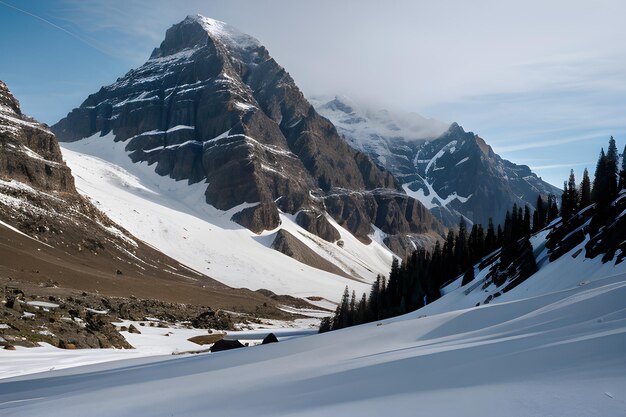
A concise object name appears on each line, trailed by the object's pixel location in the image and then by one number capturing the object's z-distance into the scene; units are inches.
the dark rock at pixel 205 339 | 2025.6
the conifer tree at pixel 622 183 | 1992.9
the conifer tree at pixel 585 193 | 2500.0
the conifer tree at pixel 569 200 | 2605.8
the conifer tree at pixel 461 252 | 3217.8
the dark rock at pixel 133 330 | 1798.0
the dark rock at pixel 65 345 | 1154.4
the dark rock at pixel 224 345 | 1218.6
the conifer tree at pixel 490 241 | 3152.3
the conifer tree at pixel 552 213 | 3115.4
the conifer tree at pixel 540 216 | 3077.8
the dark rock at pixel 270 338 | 1306.6
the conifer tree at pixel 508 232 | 2600.9
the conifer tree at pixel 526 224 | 2679.6
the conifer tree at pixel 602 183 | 1841.8
